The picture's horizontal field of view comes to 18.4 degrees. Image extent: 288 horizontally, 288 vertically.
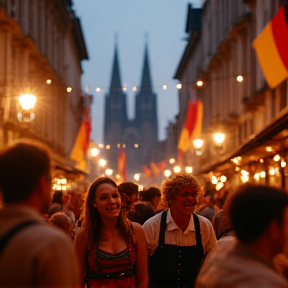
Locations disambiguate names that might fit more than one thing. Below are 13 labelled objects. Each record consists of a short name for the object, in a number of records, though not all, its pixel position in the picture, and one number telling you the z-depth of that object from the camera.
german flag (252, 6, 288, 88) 20.30
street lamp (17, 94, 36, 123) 21.75
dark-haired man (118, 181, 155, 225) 9.99
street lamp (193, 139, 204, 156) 41.19
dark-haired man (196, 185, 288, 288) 3.59
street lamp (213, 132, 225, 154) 36.34
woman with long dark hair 6.66
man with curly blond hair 7.46
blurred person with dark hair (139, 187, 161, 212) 12.40
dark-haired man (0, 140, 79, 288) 3.41
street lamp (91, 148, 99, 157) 56.05
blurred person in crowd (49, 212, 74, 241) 9.12
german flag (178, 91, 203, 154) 47.88
